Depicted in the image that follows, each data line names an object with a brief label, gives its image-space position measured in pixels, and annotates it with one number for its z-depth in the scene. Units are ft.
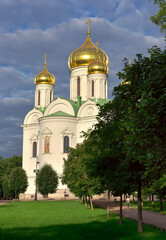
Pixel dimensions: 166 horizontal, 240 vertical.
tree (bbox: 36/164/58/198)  155.74
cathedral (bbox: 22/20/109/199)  172.04
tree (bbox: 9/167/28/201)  173.27
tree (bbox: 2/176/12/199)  181.57
